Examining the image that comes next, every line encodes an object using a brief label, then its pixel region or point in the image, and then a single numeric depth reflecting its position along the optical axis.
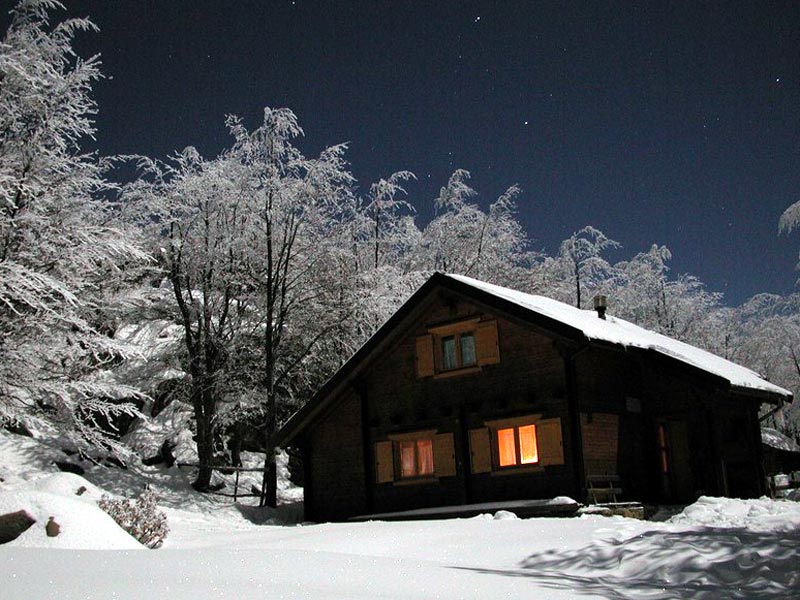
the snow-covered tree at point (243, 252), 24.95
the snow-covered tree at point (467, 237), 32.78
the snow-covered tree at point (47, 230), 15.23
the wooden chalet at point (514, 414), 18.27
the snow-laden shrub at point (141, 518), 11.65
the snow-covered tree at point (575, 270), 34.94
